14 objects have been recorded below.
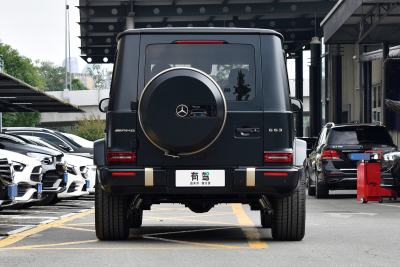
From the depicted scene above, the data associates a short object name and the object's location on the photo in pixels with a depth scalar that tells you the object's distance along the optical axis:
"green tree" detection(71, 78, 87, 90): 172.38
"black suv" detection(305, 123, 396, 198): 23.08
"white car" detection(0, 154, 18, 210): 13.27
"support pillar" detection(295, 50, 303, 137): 57.80
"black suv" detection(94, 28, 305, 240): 11.30
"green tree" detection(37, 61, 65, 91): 192.00
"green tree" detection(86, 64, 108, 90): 187.00
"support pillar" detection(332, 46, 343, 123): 51.00
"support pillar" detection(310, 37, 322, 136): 50.08
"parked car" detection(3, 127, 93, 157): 26.60
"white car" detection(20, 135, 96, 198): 21.03
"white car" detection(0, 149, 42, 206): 16.05
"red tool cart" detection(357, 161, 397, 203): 21.45
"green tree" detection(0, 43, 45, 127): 84.25
